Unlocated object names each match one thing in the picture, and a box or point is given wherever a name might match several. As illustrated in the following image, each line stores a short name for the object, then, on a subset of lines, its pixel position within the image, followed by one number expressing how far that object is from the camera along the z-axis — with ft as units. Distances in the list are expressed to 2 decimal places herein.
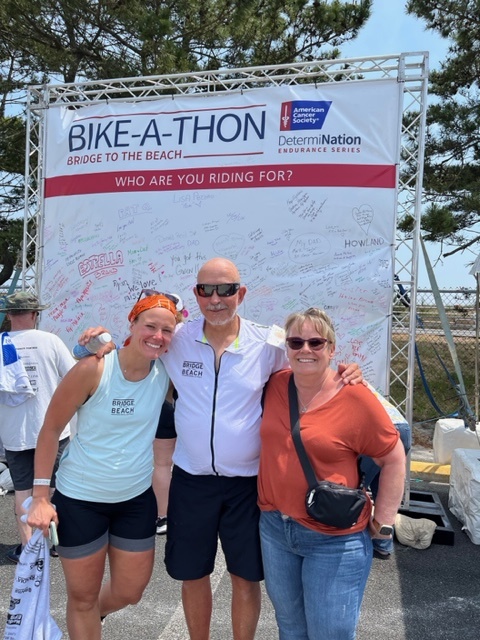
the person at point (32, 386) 11.39
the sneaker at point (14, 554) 11.68
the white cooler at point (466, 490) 12.95
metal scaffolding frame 14.93
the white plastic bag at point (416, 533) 12.59
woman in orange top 6.10
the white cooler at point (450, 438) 17.89
